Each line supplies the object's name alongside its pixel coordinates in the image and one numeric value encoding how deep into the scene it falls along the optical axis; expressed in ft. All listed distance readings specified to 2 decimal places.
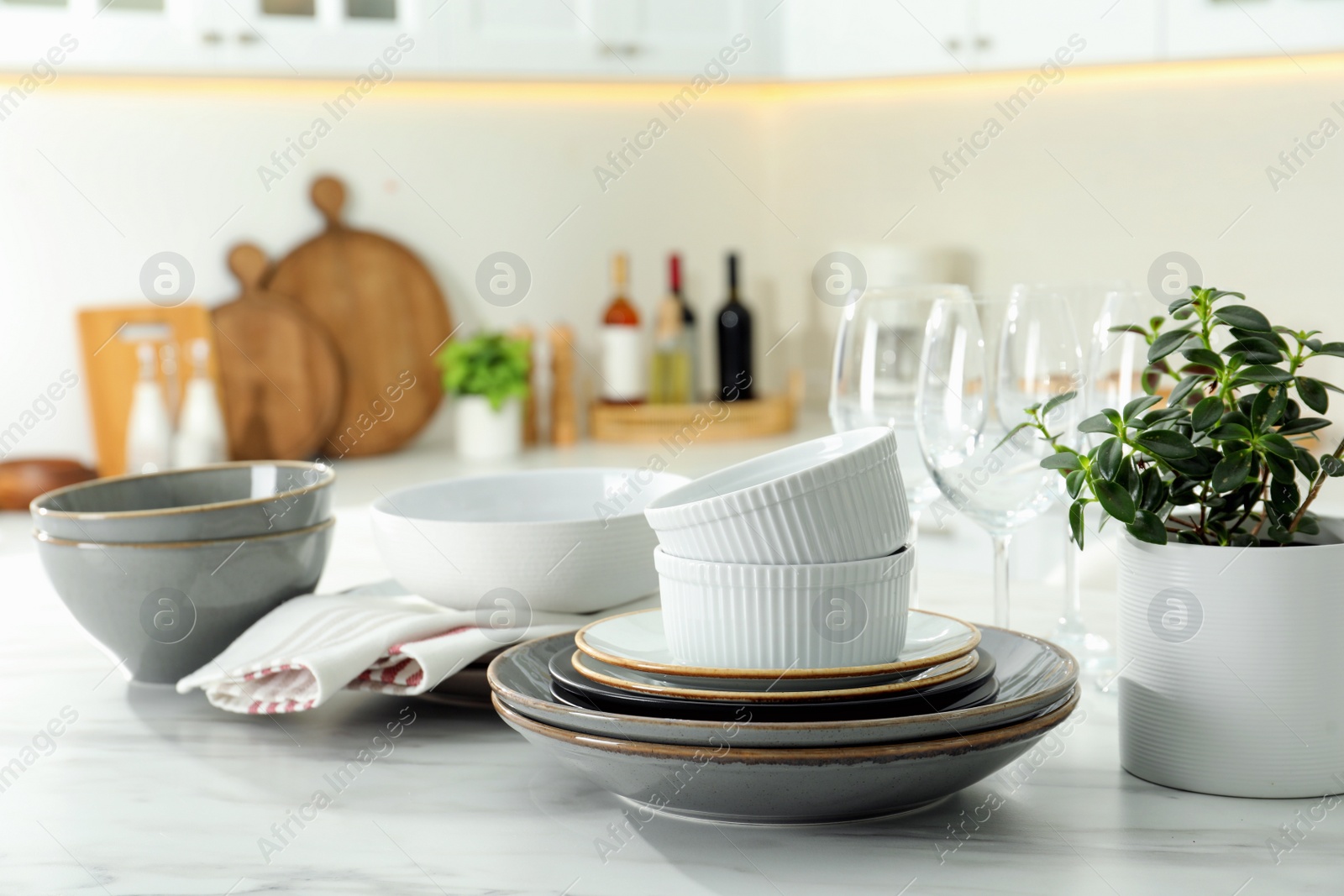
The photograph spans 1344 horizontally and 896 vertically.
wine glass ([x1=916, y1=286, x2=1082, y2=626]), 2.54
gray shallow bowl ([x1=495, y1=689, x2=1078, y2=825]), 1.86
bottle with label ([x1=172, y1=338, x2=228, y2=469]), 7.43
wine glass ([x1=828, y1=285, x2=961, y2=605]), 2.84
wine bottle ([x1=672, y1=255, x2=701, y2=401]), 9.10
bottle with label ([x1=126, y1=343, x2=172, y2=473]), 7.29
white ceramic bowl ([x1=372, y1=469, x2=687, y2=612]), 2.64
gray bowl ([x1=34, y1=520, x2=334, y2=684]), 2.63
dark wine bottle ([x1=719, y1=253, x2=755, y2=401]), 9.15
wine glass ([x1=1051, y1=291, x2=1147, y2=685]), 2.61
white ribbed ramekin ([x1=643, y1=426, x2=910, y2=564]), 1.98
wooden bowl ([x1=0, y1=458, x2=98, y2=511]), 7.06
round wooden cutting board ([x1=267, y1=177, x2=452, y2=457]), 8.33
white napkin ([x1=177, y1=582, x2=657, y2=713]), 2.48
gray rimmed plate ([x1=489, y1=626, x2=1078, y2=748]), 1.85
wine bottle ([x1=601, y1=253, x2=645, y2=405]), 8.92
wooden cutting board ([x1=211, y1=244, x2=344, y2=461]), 7.98
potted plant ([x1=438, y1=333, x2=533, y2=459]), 8.28
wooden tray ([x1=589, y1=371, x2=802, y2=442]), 8.68
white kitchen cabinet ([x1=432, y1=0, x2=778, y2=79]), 7.82
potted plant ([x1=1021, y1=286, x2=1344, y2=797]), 1.98
